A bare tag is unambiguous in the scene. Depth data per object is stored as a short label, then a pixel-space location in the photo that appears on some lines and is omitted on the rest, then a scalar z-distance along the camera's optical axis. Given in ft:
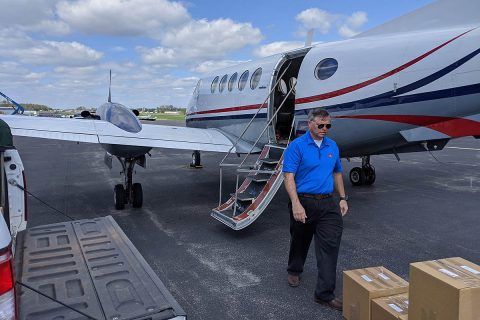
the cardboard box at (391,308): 10.93
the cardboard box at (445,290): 9.04
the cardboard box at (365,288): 11.92
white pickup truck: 7.25
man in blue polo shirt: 13.92
